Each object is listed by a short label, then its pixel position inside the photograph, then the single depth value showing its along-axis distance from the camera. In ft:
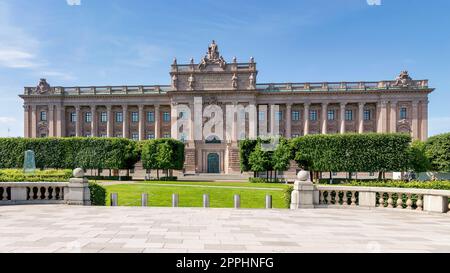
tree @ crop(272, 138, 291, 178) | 152.56
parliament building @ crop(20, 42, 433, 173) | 220.84
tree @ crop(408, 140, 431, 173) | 155.68
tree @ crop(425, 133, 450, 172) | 157.17
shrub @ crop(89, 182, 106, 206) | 57.11
